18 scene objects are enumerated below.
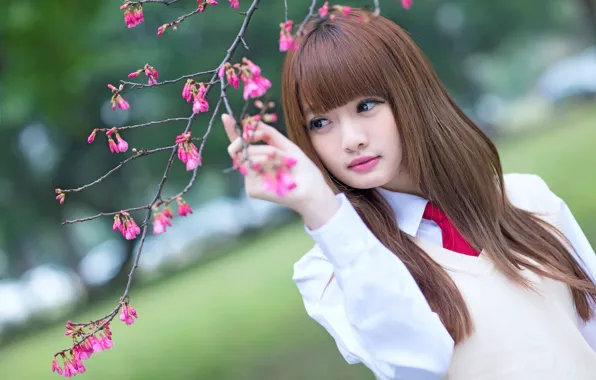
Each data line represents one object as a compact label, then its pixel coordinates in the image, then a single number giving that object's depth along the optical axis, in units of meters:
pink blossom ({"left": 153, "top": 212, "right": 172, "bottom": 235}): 1.20
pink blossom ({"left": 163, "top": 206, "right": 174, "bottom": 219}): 1.19
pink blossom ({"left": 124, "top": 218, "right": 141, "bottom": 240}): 1.33
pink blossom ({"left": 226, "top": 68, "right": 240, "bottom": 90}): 1.20
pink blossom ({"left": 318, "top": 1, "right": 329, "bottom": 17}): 1.19
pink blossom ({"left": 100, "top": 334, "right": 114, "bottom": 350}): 1.35
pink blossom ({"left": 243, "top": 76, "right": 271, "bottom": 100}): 1.19
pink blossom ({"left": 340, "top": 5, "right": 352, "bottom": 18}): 1.20
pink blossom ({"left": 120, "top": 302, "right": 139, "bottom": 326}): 1.33
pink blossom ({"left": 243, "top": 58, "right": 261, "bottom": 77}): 1.19
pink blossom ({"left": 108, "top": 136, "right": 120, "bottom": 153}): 1.36
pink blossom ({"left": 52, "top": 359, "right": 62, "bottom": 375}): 1.36
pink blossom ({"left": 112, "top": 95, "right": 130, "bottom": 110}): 1.34
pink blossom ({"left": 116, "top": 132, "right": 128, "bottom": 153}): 1.35
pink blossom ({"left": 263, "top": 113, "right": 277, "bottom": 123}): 1.13
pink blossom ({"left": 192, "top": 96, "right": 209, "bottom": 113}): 1.26
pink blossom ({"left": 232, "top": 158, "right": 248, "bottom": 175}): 1.14
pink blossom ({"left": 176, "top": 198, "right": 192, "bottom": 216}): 1.19
